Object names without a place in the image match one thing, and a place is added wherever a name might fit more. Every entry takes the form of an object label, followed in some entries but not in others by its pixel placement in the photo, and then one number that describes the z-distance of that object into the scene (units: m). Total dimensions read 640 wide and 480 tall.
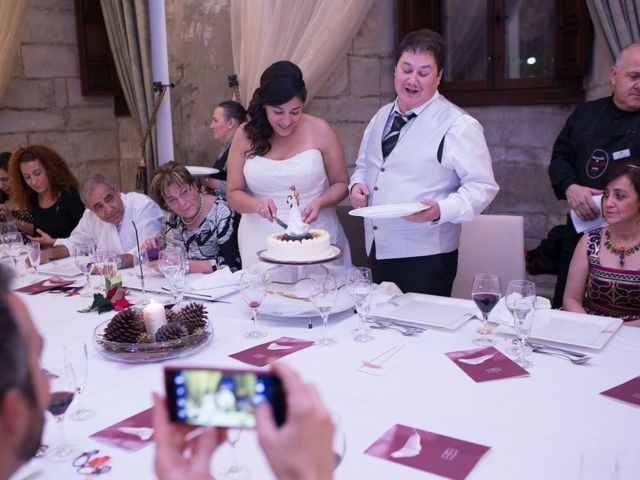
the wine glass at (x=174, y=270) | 2.17
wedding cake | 2.30
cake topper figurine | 2.39
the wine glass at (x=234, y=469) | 1.16
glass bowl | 1.72
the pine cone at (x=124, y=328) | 1.78
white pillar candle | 1.80
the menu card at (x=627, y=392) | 1.41
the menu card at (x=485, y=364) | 1.56
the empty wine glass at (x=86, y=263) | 2.44
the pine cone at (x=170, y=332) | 1.76
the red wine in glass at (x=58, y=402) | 1.27
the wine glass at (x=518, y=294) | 1.70
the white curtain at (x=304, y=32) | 4.21
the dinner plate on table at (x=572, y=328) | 1.74
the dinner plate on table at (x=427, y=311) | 1.94
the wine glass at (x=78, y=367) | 1.36
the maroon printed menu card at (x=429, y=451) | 1.17
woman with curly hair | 4.19
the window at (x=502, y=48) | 4.30
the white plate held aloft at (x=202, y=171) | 3.95
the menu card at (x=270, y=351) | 1.72
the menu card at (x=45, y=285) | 2.55
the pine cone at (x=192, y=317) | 1.83
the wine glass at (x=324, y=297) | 1.82
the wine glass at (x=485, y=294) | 1.79
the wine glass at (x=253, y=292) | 1.90
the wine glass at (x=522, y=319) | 1.64
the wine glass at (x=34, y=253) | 2.72
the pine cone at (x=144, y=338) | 1.77
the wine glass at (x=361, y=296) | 1.87
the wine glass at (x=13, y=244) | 2.78
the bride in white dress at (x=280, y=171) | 3.12
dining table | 1.19
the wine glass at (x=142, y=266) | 2.48
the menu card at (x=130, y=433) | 1.30
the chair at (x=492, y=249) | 2.75
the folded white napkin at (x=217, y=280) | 2.41
